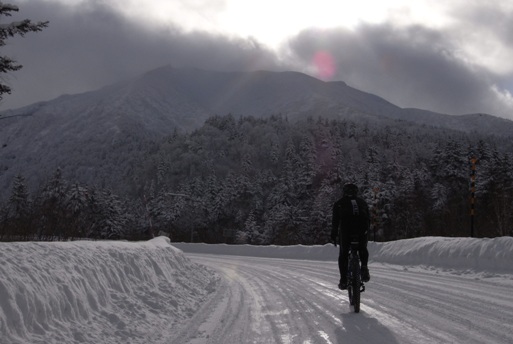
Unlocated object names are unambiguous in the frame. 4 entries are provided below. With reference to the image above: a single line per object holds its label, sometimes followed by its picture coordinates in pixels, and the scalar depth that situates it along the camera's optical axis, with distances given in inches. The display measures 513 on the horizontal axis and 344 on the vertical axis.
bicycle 279.1
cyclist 291.1
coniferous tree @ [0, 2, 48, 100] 610.2
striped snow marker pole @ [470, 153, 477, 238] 759.2
